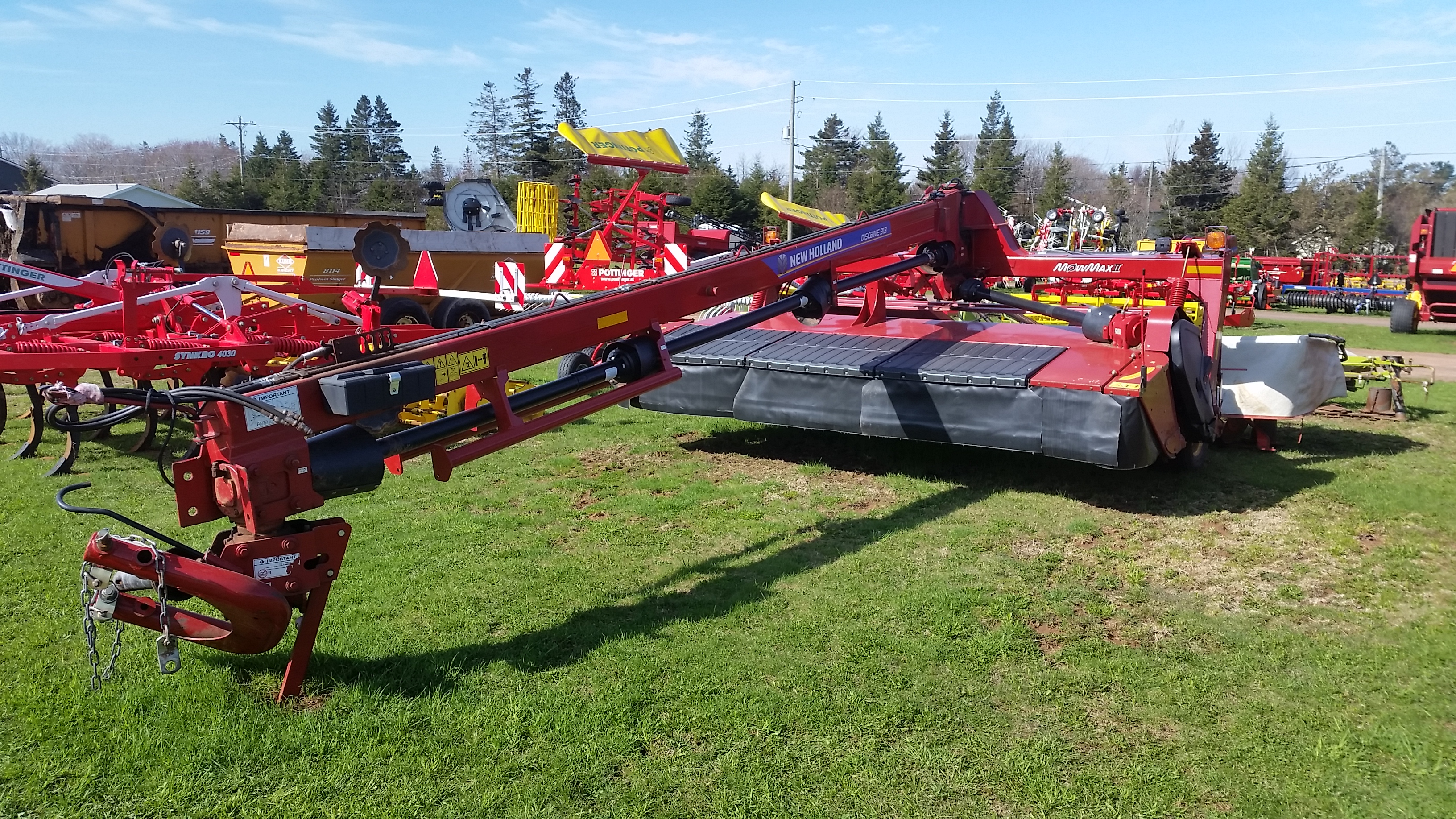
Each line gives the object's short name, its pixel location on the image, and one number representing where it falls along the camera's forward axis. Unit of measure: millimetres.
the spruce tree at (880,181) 43969
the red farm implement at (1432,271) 18828
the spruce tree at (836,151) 58938
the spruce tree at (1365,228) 39875
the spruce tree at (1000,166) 50125
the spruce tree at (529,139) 58062
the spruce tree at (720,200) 41250
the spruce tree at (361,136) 67688
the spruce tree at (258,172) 46969
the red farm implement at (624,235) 13953
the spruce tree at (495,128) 67188
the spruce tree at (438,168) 73500
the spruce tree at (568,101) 67688
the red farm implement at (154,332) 6797
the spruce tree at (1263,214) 40781
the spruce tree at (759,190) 41562
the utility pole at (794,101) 43875
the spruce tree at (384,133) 69125
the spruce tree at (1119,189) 61188
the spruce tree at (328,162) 49459
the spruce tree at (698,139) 66938
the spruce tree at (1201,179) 49906
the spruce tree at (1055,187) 47344
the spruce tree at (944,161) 53375
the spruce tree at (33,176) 47250
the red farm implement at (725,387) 3326
